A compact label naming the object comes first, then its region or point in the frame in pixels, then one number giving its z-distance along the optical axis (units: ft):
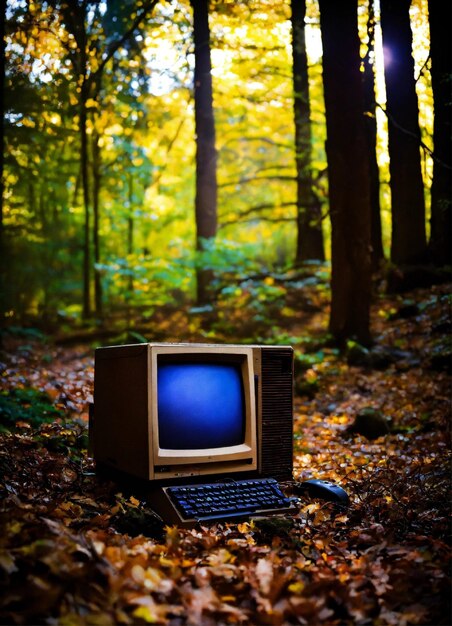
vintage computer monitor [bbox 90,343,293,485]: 9.94
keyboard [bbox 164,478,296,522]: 9.34
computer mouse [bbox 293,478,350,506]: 11.17
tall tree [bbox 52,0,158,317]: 29.53
